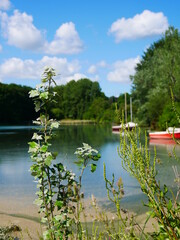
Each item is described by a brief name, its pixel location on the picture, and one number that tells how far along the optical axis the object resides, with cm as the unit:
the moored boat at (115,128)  4521
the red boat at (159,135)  2706
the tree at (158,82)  3215
